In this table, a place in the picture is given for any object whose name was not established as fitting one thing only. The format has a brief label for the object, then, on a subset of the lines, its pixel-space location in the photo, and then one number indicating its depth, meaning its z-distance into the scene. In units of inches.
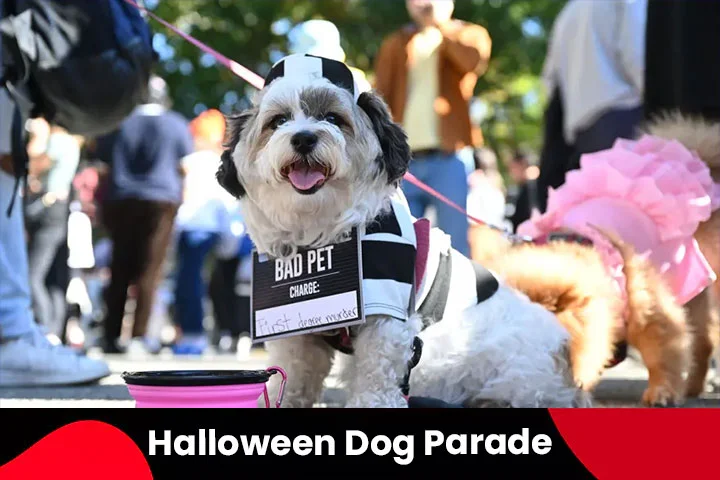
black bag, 152.9
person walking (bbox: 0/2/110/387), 161.2
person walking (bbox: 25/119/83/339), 251.0
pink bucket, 85.8
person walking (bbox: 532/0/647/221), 200.8
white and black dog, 109.3
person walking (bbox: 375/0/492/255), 229.3
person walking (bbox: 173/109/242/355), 321.1
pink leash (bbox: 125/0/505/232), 127.1
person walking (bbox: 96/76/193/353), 299.0
